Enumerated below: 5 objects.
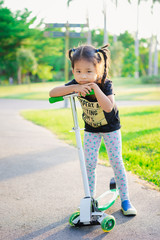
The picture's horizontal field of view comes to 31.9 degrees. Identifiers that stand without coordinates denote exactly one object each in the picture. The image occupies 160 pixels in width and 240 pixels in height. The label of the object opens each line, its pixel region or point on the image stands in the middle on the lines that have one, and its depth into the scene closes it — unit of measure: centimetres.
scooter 213
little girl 208
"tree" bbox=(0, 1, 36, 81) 2667
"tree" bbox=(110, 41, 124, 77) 3638
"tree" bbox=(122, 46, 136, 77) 3612
